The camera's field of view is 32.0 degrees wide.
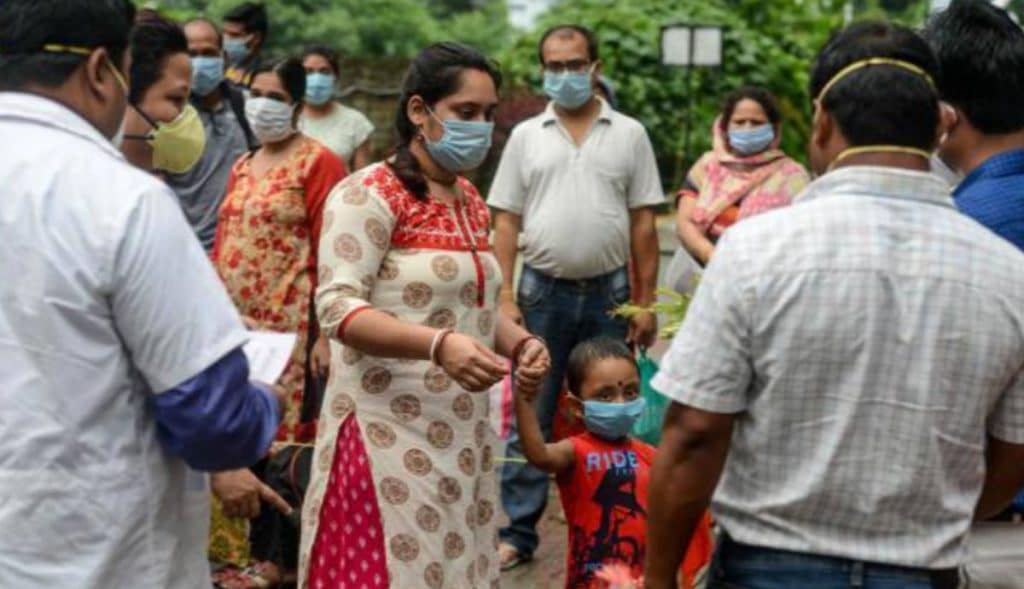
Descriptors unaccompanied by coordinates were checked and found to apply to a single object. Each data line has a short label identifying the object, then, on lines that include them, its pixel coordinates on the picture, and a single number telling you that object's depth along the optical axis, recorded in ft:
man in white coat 10.73
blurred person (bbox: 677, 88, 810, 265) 25.30
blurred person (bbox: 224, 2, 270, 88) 29.89
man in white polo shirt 25.05
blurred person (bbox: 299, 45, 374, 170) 30.48
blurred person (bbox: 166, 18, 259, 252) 24.99
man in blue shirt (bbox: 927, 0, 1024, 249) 13.25
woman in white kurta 15.99
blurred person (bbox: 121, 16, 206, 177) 15.56
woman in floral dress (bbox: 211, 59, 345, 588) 22.74
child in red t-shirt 17.93
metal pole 43.16
